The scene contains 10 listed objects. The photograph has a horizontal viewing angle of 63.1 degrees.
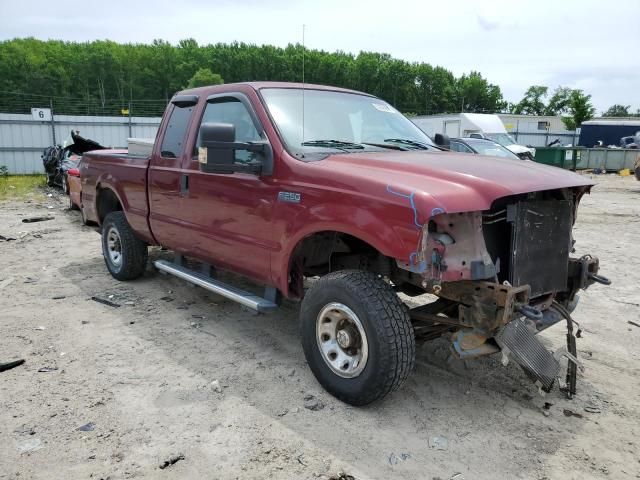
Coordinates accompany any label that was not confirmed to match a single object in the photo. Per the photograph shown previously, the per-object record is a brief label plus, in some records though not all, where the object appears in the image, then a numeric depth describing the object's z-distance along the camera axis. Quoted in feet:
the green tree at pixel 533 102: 322.34
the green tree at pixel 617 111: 317.42
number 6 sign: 64.64
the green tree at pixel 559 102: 286.46
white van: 71.10
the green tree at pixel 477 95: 365.20
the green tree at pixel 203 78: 200.89
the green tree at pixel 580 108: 167.12
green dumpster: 73.46
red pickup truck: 10.00
